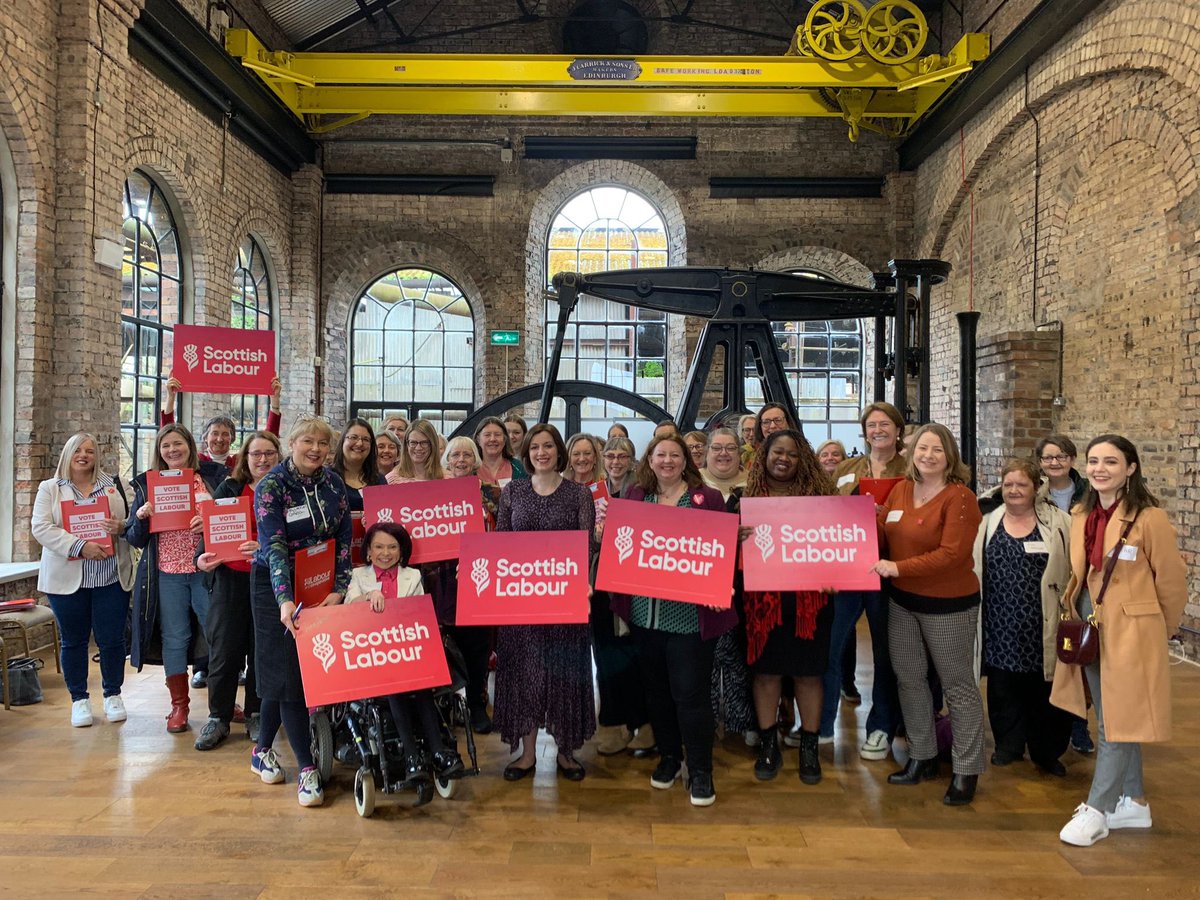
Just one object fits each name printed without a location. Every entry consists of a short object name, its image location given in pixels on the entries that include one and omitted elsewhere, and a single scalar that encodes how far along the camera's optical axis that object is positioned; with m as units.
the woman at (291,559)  3.24
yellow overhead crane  8.69
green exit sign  11.70
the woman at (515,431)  5.65
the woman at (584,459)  4.12
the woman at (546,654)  3.49
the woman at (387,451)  4.77
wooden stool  4.84
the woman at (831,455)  4.73
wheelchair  3.29
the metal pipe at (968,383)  6.41
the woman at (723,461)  3.72
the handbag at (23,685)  4.64
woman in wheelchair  3.32
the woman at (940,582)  3.29
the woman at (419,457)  4.40
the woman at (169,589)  4.21
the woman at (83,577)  4.25
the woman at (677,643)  3.33
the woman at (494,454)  4.70
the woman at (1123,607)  2.90
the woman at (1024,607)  3.69
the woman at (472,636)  4.15
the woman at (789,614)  3.49
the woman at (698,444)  4.89
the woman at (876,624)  3.94
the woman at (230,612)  3.92
